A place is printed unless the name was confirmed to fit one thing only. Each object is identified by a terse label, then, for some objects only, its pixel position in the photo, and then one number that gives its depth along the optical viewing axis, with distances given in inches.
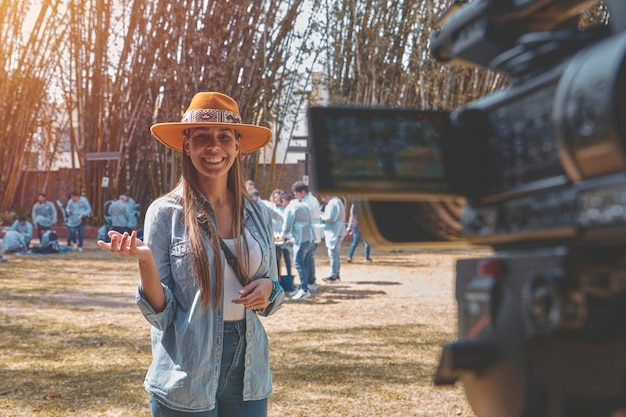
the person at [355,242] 598.5
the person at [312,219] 405.4
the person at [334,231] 455.5
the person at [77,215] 645.3
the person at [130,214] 676.1
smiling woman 87.4
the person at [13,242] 593.6
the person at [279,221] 398.0
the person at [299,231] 395.5
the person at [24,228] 622.5
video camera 29.0
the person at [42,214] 654.9
